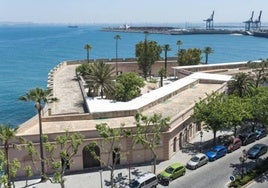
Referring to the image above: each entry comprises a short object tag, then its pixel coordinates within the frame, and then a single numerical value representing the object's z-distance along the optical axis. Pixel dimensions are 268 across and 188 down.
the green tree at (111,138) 32.75
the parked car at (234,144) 44.23
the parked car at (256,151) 42.00
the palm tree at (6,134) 29.03
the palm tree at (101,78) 56.44
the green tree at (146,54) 84.19
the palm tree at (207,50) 98.17
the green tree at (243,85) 55.62
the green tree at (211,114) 42.28
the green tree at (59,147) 30.36
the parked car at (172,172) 36.28
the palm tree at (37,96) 34.00
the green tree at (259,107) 43.84
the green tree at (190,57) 88.62
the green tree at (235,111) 42.72
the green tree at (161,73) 75.75
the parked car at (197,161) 39.34
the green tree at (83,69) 73.90
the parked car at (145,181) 33.97
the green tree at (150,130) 36.06
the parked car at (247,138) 46.69
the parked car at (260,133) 48.56
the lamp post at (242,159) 35.88
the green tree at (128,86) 58.47
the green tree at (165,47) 90.00
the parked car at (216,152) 41.60
